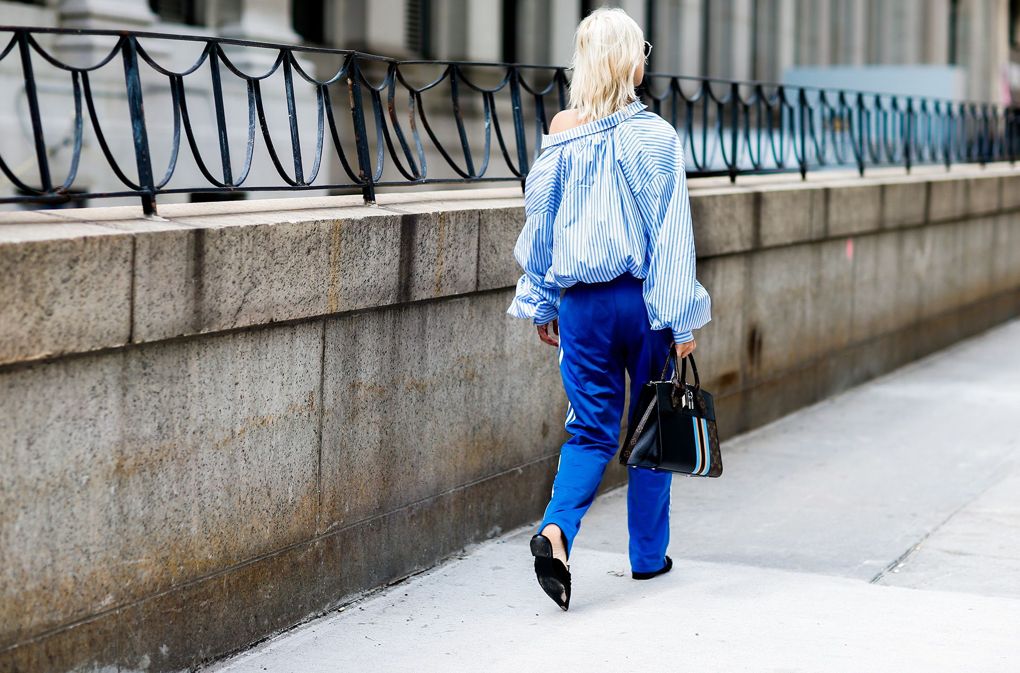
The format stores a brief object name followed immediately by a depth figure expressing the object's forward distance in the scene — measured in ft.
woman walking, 15.60
